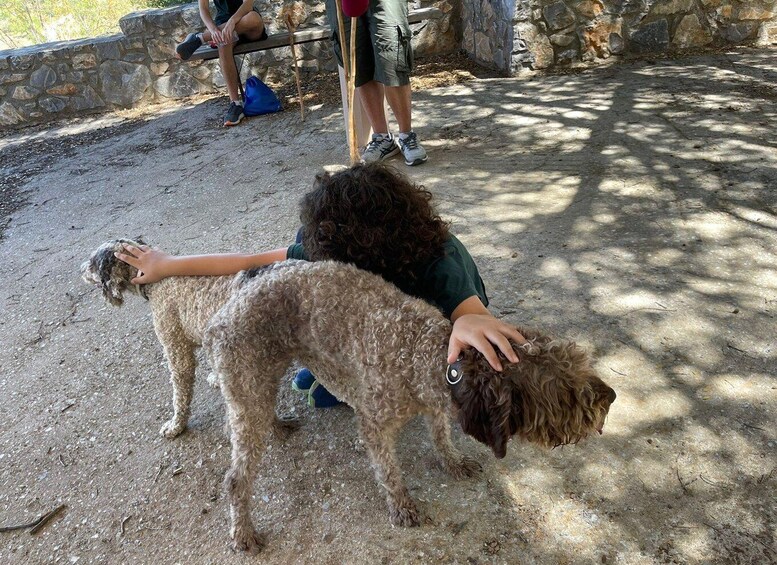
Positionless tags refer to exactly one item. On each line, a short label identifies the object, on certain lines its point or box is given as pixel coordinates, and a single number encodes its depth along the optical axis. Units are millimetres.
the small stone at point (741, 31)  6027
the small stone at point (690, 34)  6082
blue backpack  6551
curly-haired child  1814
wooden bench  6266
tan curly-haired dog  2123
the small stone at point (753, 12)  5934
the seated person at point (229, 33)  6156
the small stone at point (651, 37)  6074
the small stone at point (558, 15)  5871
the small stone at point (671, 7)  5945
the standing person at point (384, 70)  4016
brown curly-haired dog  1373
